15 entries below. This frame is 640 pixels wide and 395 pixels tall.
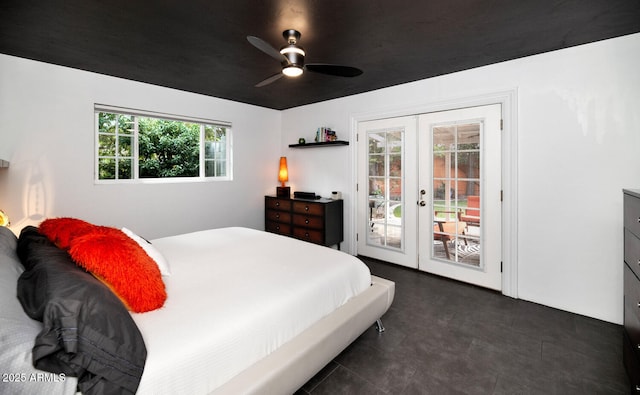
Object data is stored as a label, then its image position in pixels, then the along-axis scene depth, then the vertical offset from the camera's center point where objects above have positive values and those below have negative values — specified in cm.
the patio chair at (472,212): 312 -19
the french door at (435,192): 303 +3
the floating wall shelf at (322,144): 412 +75
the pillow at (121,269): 127 -33
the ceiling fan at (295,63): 218 +99
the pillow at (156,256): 172 -37
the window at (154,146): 345 +78
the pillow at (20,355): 81 -45
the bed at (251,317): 112 -58
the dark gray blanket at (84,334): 91 -45
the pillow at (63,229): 157 -20
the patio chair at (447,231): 324 -41
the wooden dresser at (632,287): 153 -53
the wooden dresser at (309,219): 398 -34
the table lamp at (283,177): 470 +30
